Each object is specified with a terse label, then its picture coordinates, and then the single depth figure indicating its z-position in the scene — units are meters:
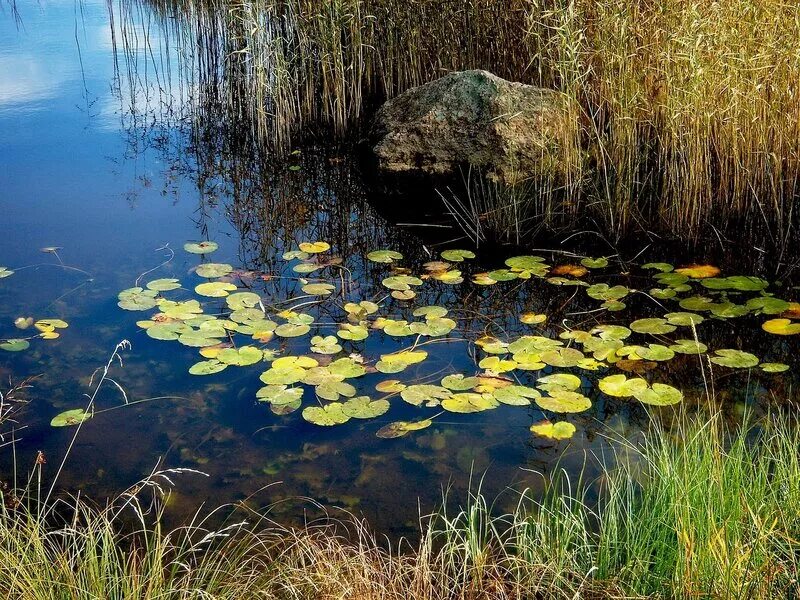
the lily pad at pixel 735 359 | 3.09
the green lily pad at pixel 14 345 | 3.29
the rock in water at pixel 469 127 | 4.83
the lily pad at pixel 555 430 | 2.73
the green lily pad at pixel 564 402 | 2.86
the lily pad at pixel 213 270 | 3.94
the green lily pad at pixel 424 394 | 2.91
